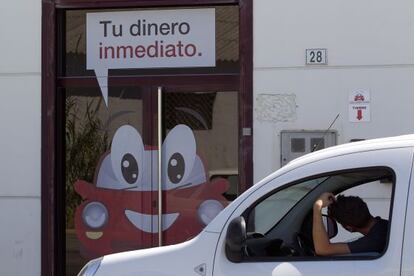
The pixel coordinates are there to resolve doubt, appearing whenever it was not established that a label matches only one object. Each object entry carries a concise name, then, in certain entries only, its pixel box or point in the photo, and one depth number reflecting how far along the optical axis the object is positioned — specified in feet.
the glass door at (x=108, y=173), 48.41
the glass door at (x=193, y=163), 47.80
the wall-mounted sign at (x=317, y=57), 45.08
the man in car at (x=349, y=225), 21.82
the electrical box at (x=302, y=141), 44.68
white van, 20.24
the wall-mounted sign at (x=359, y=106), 44.38
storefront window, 47.84
